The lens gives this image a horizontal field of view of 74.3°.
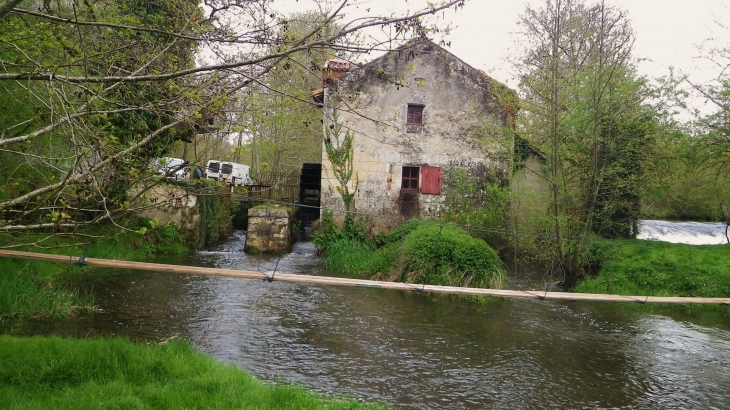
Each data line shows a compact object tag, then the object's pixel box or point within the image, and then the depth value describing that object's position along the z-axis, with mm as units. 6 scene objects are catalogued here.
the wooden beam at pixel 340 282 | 5755
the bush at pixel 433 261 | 10094
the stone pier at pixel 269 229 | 14438
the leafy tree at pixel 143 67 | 3092
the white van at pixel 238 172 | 22641
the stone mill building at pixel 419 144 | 15555
